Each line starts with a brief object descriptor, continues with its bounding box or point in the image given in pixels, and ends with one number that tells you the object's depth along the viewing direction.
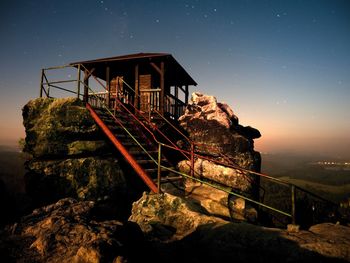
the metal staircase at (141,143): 5.99
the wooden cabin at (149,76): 11.92
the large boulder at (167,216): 4.32
